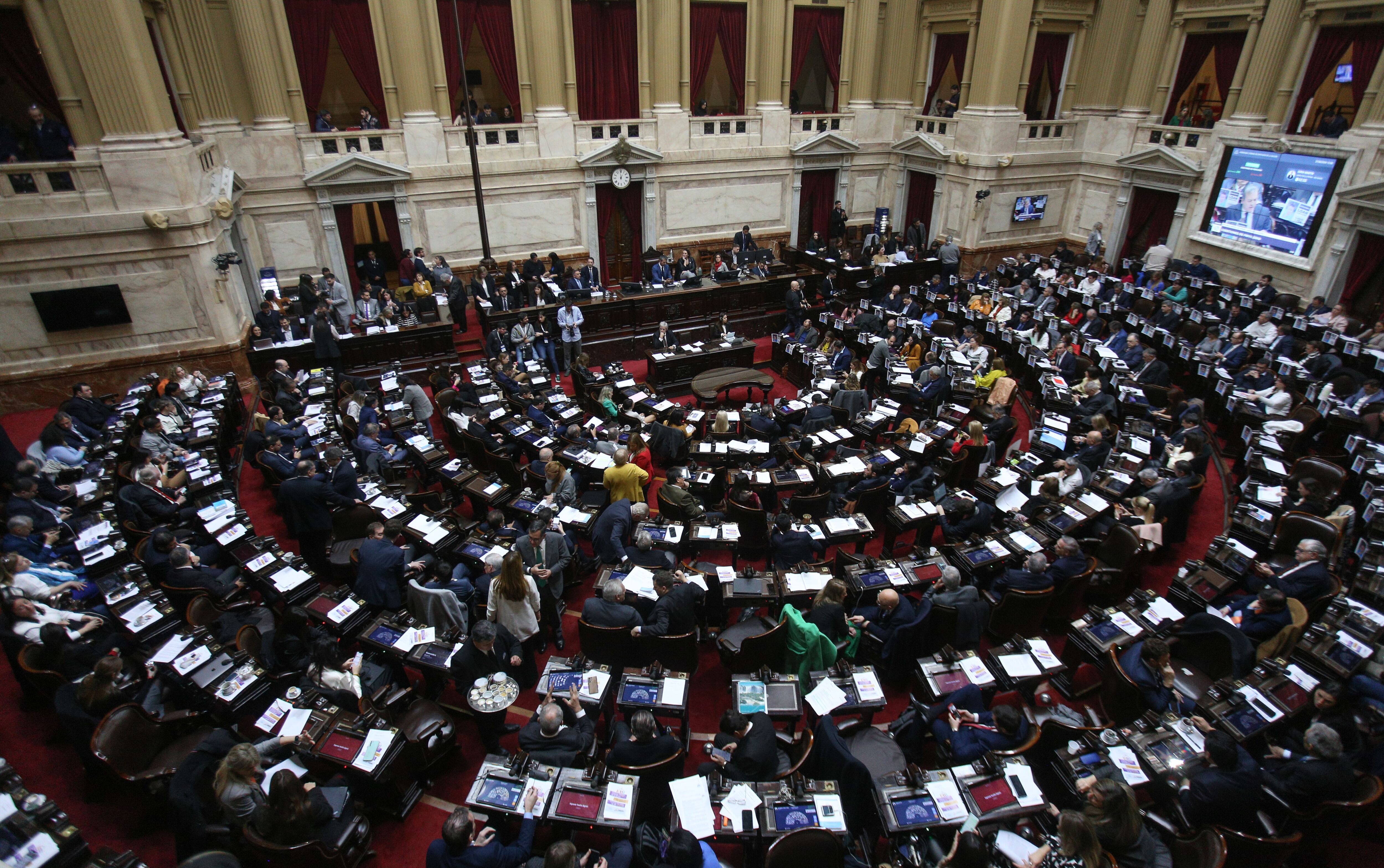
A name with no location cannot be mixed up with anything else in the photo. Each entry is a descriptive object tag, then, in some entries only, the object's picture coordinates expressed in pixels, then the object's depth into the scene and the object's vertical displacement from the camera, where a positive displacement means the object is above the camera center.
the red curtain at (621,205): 20.09 -2.91
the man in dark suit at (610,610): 7.27 -4.83
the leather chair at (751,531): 9.41 -5.37
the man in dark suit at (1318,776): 5.32 -4.69
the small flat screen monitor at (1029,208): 20.88 -3.08
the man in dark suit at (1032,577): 7.70 -4.84
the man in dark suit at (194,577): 7.64 -4.83
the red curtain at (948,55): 21.44 +1.10
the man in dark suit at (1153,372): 12.85 -4.60
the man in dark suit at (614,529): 8.66 -4.88
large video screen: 15.27 -2.15
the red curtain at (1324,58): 15.25 +0.75
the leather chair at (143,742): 5.71 -5.01
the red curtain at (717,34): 19.91 +1.55
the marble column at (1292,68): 15.77 +0.54
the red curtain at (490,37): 17.62 +1.32
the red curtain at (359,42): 16.66 +1.13
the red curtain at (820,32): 20.94 +1.70
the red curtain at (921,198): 22.36 -3.04
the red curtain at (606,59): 18.88 +0.85
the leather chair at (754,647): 7.14 -5.32
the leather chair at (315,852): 5.09 -5.21
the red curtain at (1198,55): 17.80 +0.94
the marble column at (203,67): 15.01 +0.52
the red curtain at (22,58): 12.70 +0.56
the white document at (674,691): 6.50 -5.05
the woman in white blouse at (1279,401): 11.27 -4.44
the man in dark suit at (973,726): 5.93 -5.01
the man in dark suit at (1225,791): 5.29 -4.77
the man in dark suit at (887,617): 7.28 -5.00
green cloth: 6.86 -4.93
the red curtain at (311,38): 16.28 +1.18
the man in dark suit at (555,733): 5.93 -4.95
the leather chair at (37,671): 6.49 -4.85
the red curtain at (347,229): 17.80 -3.13
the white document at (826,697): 6.43 -5.04
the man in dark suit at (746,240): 20.70 -3.91
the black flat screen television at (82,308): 12.62 -3.55
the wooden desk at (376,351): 14.55 -5.01
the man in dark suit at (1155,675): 6.39 -4.83
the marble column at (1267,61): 15.98 +0.71
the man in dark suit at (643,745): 5.69 -4.82
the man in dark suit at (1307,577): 7.57 -4.71
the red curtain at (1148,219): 18.92 -3.08
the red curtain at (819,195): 22.53 -2.97
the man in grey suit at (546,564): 8.03 -4.94
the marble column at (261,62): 15.41 +0.63
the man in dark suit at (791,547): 8.62 -5.04
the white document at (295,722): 6.14 -5.01
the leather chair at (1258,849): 5.06 -5.03
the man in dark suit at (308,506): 8.98 -4.84
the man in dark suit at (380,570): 7.66 -4.71
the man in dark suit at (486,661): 6.54 -4.88
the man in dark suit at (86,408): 11.34 -4.64
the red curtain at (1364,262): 14.44 -3.15
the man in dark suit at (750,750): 5.71 -4.83
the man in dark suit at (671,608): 7.29 -4.84
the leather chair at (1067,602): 8.03 -5.37
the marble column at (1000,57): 18.70 +0.90
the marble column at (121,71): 11.61 +0.33
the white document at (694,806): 5.40 -5.05
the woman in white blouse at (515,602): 7.20 -4.84
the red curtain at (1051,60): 20.47 +0.93
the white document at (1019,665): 6.78 -5.02
